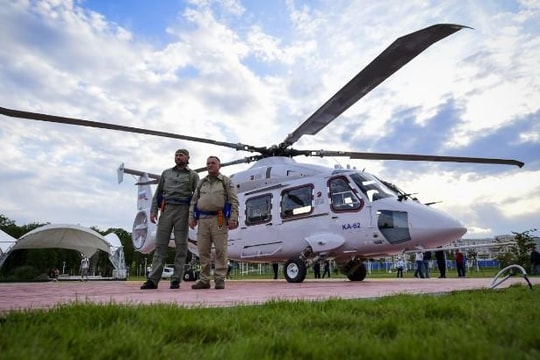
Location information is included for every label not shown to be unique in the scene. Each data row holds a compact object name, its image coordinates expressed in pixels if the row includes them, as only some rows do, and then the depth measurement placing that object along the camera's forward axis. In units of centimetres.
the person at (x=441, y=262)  1478
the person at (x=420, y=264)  1722
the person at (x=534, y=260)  1952
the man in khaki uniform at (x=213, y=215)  678
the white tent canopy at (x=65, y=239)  2457
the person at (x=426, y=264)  1695
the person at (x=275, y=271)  1860
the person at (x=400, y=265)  2481
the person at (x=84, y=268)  2628
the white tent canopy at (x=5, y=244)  2572
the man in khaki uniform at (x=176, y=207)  695
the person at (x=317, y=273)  2083
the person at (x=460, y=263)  1739
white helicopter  850
